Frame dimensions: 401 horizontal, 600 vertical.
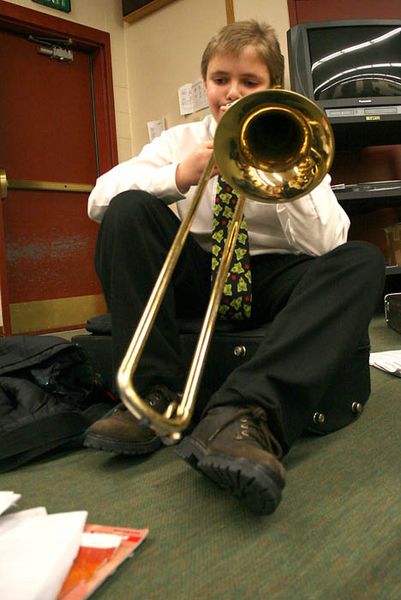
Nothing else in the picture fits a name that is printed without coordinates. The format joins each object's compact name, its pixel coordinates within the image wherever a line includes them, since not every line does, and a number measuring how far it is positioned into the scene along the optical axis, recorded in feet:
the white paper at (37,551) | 1.78
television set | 7.67
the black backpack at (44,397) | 3.23
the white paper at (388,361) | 4.75
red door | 9.76
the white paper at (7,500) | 2.32
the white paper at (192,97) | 9.95
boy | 2.67
